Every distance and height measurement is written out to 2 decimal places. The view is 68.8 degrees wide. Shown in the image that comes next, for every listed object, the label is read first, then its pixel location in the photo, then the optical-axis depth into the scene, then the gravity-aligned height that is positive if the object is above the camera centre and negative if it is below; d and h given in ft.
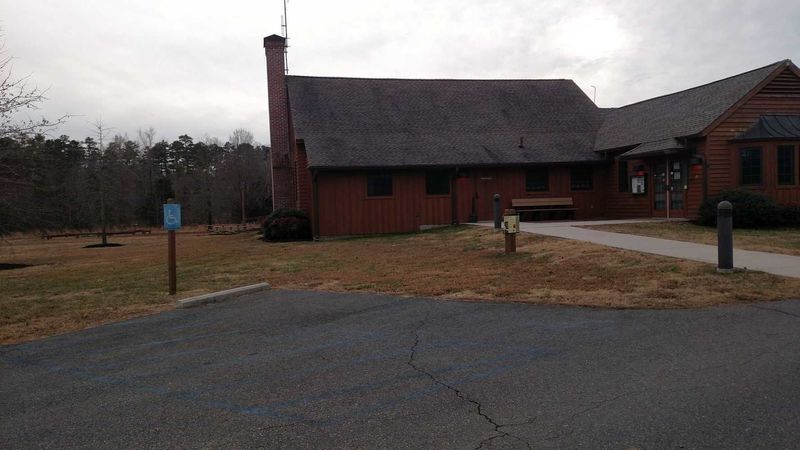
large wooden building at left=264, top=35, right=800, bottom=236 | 65.10 +7.39
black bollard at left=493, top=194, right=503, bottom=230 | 60.04 -0.96
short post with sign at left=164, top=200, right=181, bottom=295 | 33.99 -0.57
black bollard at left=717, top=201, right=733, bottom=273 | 29.55 -2.30
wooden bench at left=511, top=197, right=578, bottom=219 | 81.30 -0.38
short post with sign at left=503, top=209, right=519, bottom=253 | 43.98 -1.78
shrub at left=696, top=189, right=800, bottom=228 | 58.39 -1.44
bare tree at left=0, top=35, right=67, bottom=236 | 53.72 +3.45
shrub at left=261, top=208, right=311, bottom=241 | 80.69 -2.00
